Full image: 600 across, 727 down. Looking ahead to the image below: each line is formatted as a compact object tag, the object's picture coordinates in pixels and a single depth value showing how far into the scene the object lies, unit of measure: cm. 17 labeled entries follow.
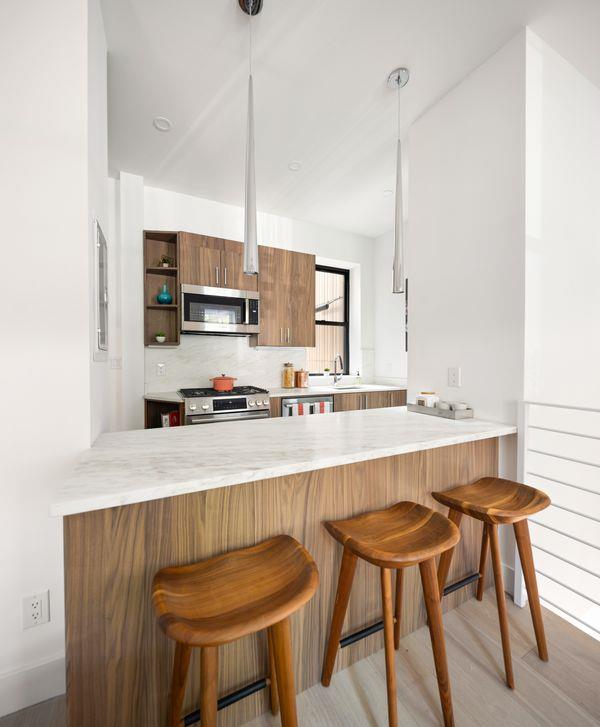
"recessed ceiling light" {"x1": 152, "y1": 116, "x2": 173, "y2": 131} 235
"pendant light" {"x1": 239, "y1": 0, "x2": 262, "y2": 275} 134
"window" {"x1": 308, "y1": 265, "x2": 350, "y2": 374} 459
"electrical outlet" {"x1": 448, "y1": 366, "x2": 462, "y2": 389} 202
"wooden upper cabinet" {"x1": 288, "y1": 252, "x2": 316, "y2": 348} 373
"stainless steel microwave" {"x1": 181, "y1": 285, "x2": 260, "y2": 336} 312
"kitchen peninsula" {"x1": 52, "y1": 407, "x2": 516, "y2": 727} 93
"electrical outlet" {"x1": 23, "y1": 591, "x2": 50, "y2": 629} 126
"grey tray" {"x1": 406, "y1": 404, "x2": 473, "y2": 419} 185
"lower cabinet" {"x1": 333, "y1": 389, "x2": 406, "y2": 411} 360
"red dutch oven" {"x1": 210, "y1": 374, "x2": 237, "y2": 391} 322
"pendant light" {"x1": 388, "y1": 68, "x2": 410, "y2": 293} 161
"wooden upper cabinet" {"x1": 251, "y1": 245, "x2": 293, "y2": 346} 354
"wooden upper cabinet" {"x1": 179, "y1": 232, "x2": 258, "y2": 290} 313
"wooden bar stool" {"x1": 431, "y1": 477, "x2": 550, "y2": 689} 132
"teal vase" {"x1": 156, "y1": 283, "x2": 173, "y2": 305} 318
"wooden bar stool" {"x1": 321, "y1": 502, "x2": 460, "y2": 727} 107
